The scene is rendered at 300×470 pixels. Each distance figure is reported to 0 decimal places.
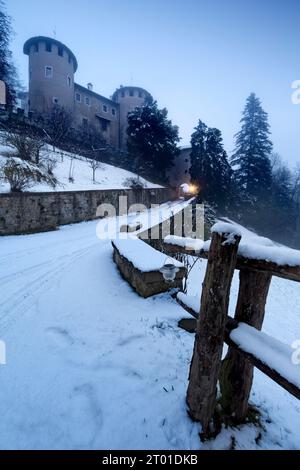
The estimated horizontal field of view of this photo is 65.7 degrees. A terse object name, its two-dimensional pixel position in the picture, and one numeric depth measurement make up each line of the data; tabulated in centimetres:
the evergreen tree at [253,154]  2992
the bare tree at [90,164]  1994
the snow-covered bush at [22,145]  1336
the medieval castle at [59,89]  3011
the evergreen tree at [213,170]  2658
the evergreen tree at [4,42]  2208
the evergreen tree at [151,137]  3095
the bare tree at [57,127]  2278
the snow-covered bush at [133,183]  2281
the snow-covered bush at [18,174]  1010
